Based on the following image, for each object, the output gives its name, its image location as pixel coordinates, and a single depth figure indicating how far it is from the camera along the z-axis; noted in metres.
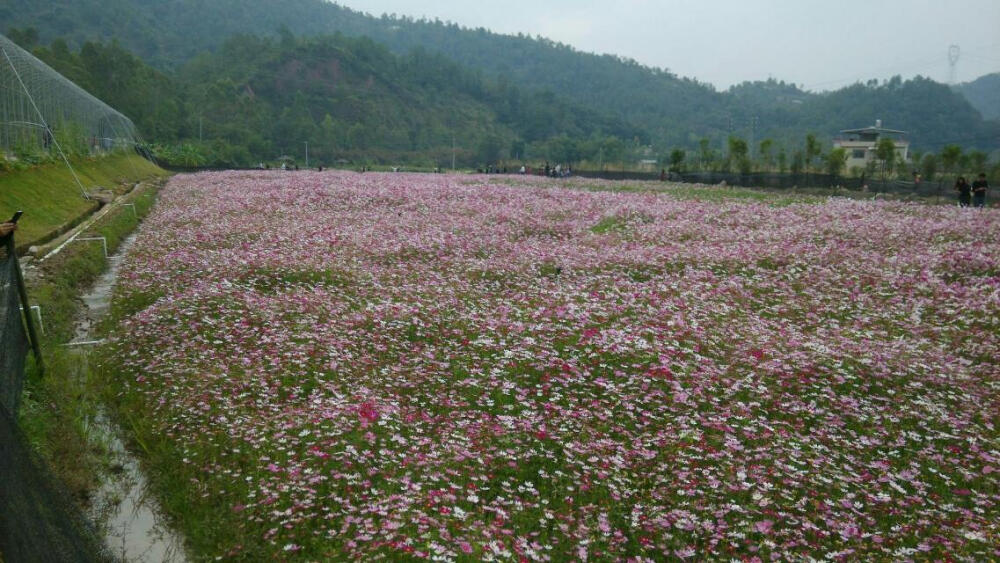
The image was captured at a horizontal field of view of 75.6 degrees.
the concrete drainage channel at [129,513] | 6.29
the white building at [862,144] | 93.02
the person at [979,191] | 29.02
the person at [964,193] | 30.02
